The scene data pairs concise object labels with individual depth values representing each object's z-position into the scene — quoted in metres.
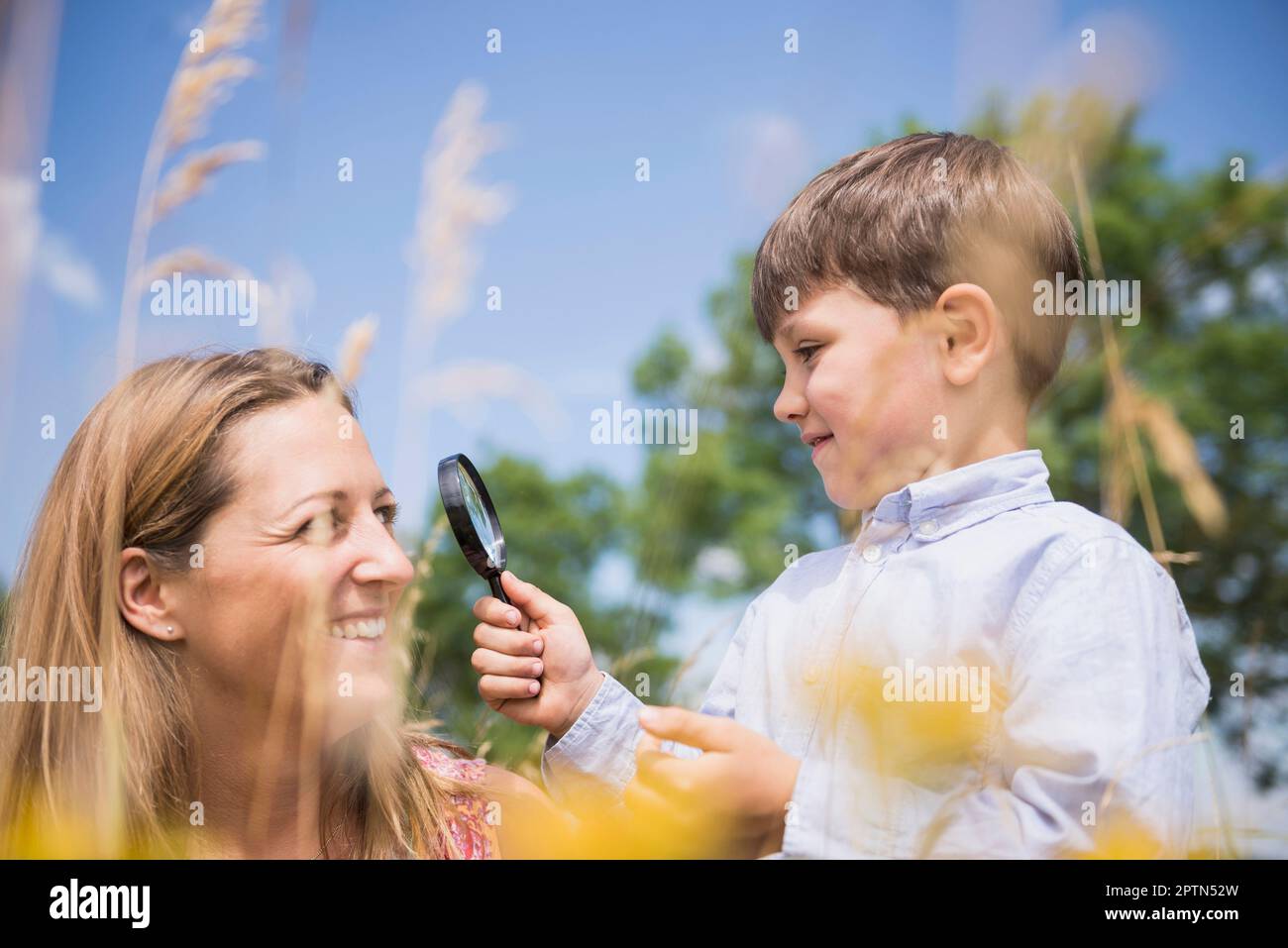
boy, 1.16
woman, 1.30
